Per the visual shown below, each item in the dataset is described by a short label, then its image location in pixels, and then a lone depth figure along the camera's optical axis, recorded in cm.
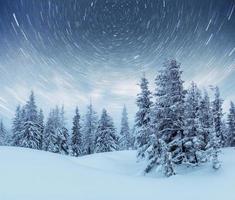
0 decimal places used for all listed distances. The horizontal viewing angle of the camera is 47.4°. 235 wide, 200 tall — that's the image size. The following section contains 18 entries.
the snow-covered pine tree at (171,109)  2427
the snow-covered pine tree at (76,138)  5491
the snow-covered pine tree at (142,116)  3167
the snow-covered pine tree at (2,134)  6647
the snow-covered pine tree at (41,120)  5684
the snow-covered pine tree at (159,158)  2114
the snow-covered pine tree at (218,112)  5034
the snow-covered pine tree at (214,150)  1992
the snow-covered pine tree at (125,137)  6712
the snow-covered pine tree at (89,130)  5903
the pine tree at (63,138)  5318
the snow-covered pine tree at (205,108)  3812
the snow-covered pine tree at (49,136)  5249
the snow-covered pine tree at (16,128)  5156
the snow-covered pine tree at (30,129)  4796
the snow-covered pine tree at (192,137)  2311
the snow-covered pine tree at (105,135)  5138
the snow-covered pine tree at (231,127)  4983
